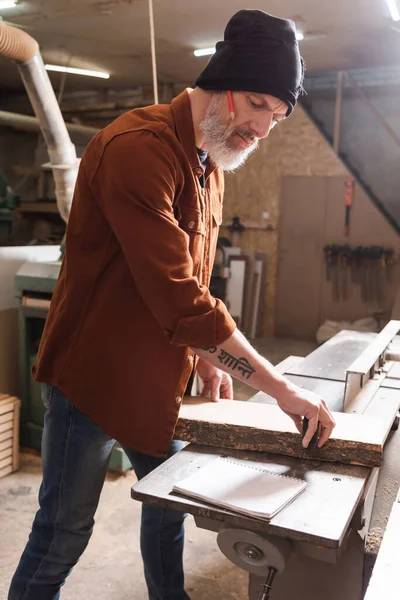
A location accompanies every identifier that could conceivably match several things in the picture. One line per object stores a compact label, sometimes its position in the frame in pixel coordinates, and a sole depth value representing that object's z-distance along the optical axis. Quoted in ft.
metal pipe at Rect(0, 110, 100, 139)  18.24
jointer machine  3.21
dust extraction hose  9.77
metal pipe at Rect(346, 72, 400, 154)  18.88
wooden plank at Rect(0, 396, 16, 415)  8.93
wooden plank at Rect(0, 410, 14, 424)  8.95
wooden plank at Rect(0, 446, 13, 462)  9.00
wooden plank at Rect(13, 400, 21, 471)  9.18
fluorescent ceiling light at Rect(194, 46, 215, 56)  17.54
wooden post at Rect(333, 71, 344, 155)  18.99
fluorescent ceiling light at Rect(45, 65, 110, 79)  19.51
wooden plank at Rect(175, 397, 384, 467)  3.84
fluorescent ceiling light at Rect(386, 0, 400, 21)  12.96
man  3.59
